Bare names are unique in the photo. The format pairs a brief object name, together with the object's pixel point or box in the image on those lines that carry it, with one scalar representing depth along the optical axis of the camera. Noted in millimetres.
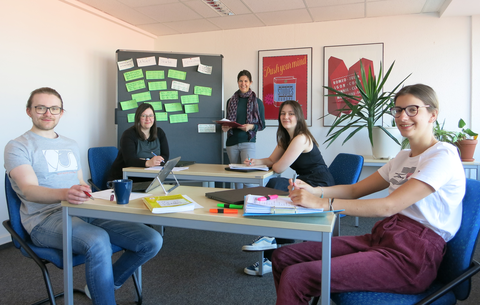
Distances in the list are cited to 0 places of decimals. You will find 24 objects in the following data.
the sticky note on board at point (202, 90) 4215
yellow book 1242
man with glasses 1441
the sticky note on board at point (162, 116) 4164
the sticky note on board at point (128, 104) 4000
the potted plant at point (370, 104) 3573
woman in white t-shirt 1091
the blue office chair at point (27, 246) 1497
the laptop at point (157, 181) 1591
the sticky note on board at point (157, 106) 4168
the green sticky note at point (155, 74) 4121
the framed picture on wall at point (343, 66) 4094
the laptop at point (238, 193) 1423
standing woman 3840
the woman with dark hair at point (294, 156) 2361
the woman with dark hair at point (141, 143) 2783
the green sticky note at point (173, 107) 4176
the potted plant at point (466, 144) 3398
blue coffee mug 1356
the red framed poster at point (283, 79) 4359
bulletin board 4152
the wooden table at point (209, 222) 1081
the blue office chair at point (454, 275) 1054
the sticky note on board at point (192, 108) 4210
